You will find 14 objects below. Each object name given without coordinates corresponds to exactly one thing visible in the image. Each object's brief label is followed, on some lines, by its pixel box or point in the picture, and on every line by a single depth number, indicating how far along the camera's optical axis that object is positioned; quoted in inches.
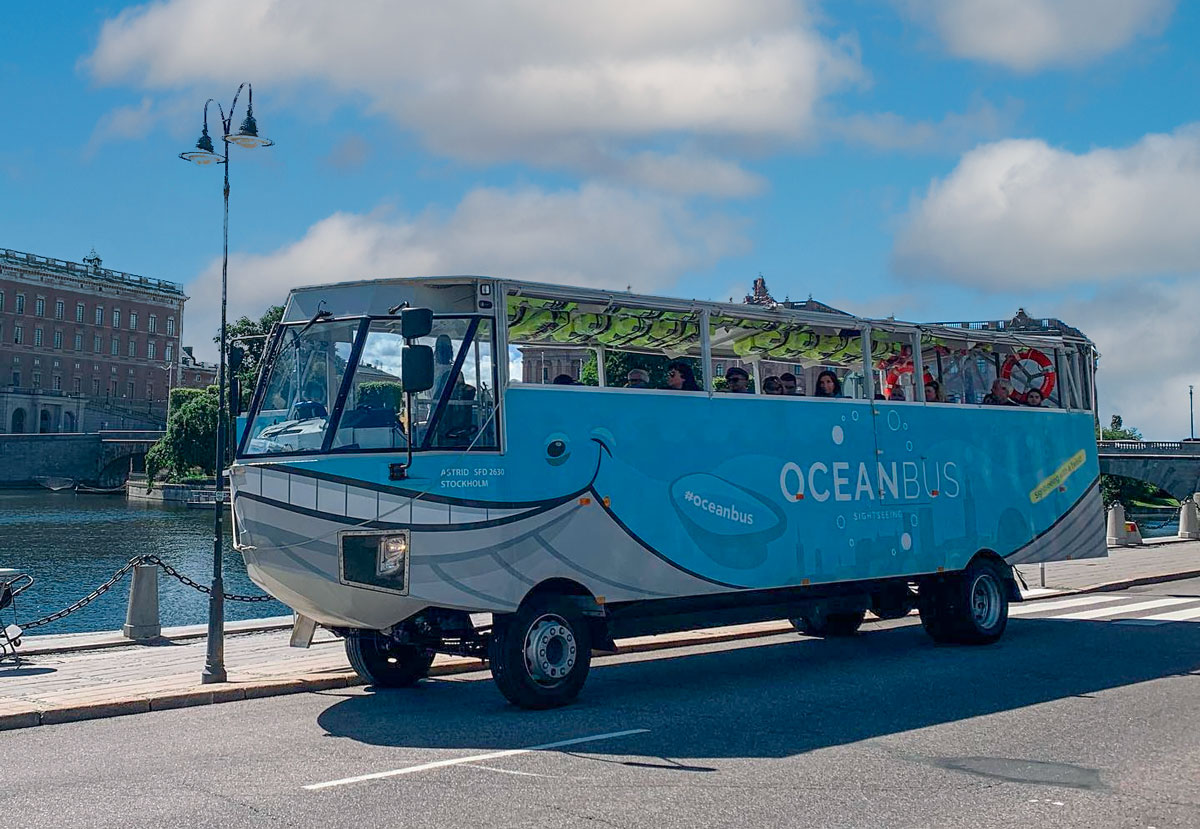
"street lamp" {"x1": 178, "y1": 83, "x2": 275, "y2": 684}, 479.5
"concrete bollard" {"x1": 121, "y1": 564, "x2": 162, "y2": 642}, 632.4
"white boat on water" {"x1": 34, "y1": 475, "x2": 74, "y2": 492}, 4825.3
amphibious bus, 406.0
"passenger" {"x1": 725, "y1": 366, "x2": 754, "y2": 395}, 524.4
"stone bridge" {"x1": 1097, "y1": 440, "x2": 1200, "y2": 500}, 2977.4
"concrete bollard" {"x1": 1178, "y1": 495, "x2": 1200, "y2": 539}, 1418.6
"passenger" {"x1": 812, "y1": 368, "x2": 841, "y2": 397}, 553.6
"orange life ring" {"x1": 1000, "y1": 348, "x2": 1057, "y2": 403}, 645.5
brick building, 5369.1
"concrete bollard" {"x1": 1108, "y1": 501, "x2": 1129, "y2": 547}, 1297.7
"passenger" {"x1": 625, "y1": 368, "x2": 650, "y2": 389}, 487.6
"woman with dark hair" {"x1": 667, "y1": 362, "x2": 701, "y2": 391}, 493.7
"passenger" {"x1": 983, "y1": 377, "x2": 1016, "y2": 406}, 630.5
